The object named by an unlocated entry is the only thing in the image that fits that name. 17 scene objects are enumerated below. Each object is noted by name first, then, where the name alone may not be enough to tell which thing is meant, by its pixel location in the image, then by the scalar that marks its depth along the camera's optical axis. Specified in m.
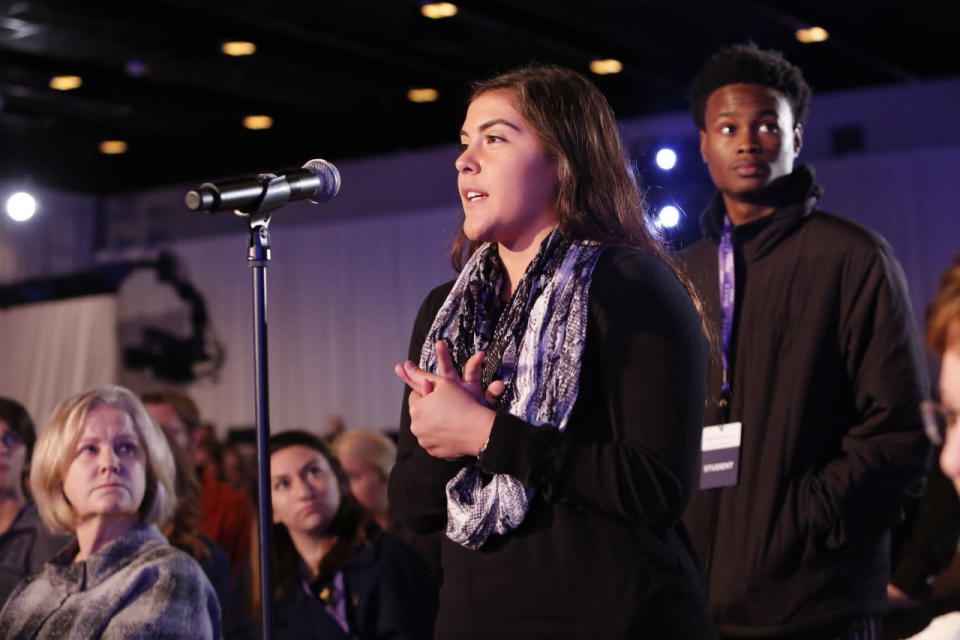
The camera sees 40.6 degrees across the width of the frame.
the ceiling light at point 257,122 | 9.75
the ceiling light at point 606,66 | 8.38
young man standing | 2.38
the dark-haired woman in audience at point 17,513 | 3.55
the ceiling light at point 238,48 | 7.87
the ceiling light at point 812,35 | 7.73
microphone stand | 1.82
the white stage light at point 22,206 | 5.68
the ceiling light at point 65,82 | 8.54
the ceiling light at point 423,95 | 9.26
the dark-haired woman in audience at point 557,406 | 1.63
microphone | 1.74
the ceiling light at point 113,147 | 10.55
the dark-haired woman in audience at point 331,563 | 3.43
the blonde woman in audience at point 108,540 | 2.57
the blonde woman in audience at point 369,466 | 4.52
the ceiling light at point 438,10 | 7.20
